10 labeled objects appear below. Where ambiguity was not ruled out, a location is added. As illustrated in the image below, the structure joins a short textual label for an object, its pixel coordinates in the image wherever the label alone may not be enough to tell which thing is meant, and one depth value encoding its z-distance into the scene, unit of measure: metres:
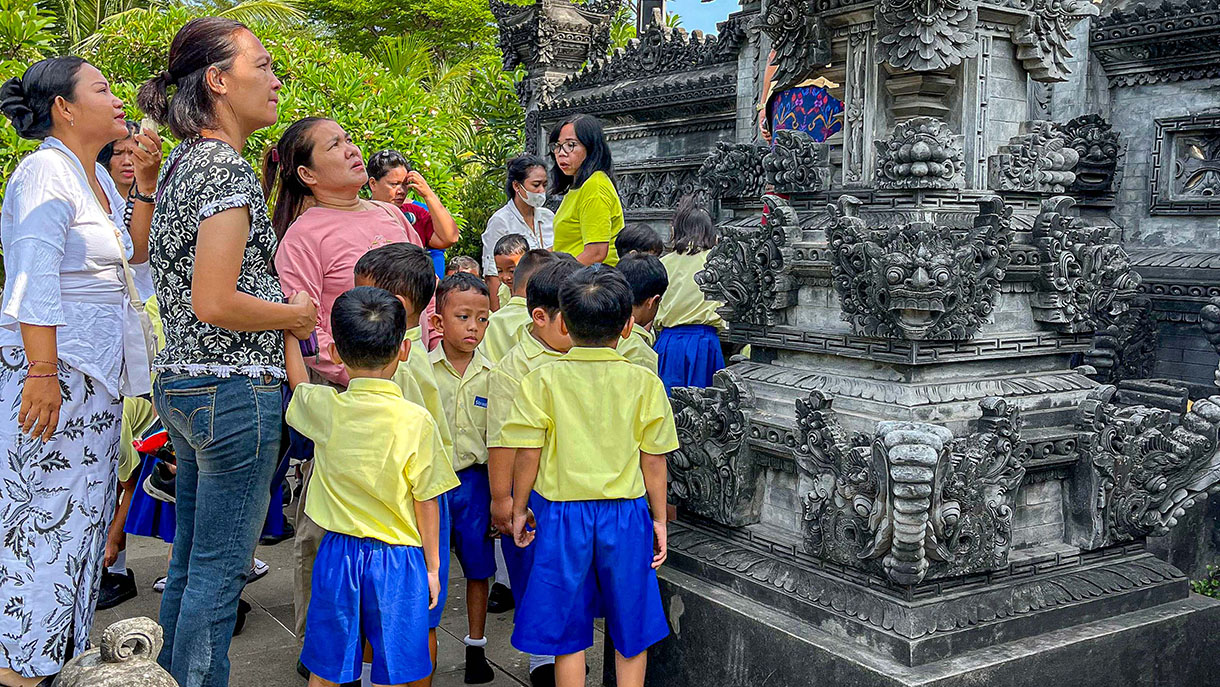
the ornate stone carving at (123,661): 2.41
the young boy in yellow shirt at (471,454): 3.88
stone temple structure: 3.12
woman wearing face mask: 6.41
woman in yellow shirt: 5.40
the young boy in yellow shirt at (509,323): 4.36
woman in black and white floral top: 3.01
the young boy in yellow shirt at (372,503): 3.11
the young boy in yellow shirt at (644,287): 4.65
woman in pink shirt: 3.71
